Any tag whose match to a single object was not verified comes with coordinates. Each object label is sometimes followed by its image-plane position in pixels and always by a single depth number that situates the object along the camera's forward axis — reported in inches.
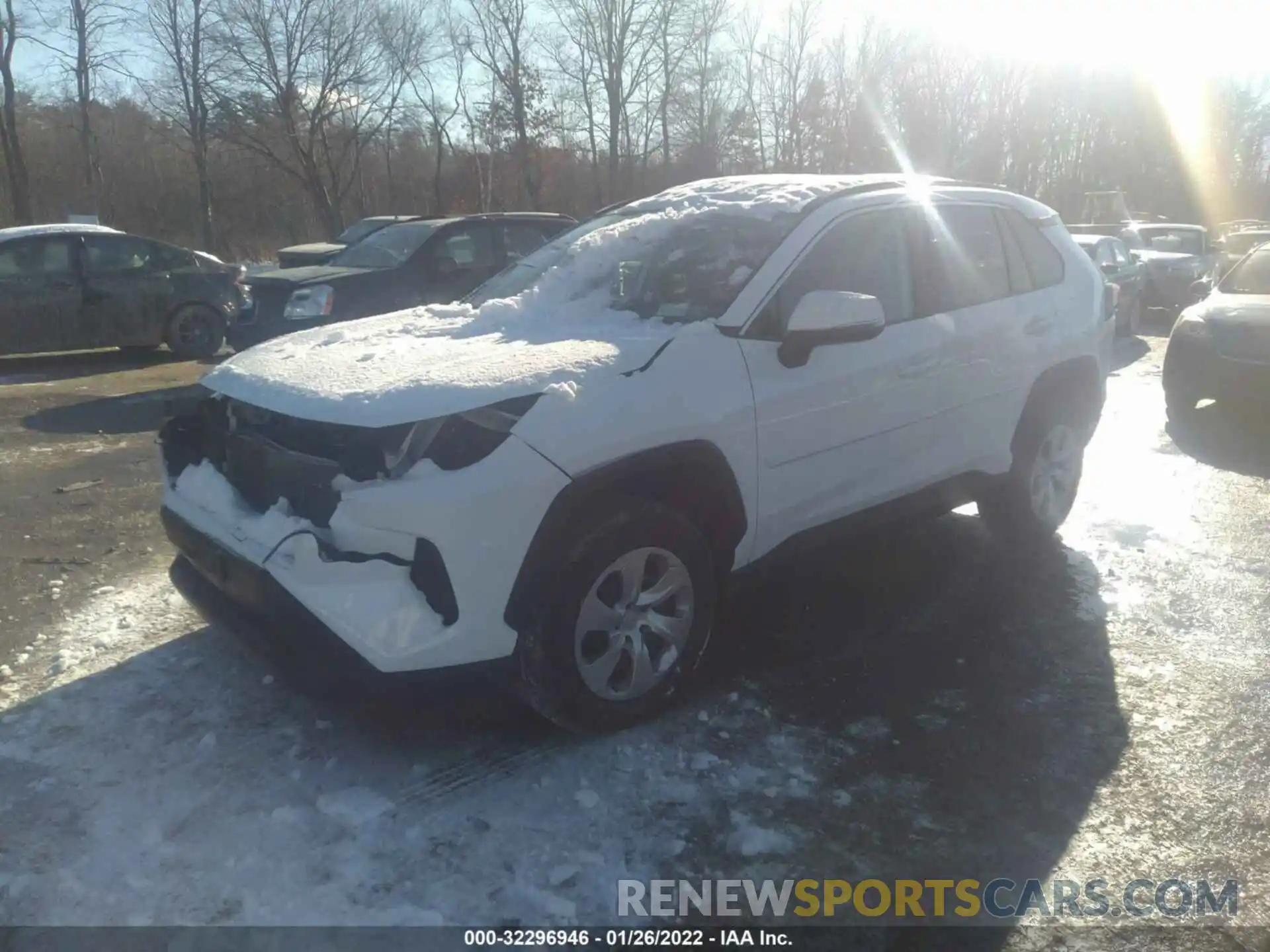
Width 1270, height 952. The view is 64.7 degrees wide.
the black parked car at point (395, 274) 363.3
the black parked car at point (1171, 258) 649.0
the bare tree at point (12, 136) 1029.2
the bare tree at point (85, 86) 1107.9
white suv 115.0
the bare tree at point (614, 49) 1553.9
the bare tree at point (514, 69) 1562.5
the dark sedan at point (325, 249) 526.9
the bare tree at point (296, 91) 1385.3
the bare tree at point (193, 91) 1305.4
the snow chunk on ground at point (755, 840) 112.2
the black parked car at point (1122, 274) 548.7
